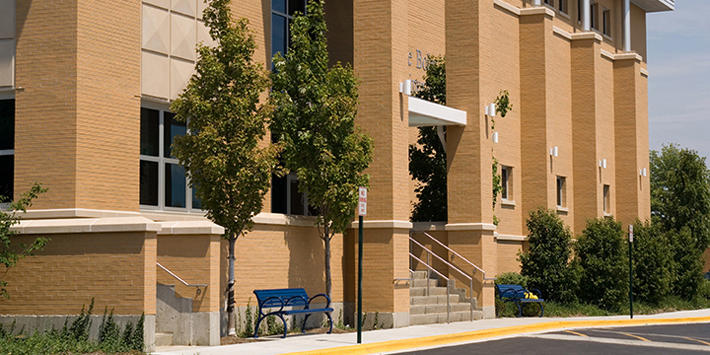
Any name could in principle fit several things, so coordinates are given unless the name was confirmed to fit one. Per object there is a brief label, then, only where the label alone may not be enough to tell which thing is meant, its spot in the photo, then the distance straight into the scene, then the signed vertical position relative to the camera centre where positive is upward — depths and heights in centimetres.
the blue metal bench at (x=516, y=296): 3150 -227
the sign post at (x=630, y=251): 3114 -86
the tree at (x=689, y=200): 4841 +120
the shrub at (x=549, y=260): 3497 -126
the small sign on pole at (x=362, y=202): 2036 +46
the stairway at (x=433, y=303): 2720 -224
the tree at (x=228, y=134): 2136 +196
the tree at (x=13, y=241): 1905 -32
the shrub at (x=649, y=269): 3841 -173
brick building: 1944 +175
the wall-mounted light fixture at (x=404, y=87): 2639 +365
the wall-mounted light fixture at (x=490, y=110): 3083 +354
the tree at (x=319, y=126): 2425 +241
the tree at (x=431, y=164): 3167 +192
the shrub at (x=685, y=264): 4247 -172
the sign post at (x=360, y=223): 2036 +3
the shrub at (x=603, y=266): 3500 -147
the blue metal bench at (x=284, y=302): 2241 -183
